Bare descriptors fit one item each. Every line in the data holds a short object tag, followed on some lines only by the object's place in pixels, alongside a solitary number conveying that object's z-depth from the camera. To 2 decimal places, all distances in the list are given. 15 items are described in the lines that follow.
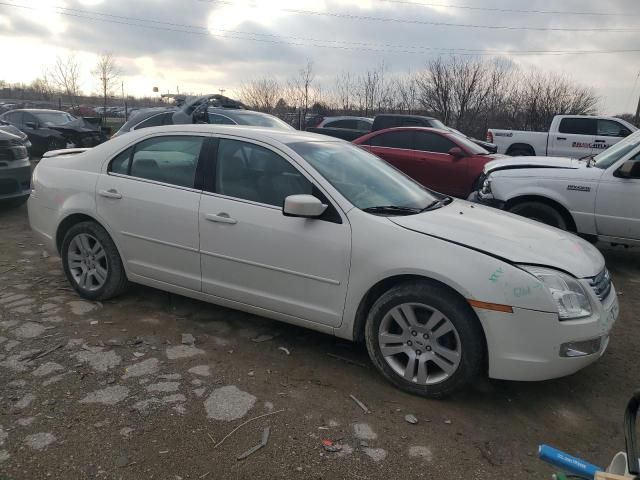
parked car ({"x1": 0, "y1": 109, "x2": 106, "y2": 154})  14.80
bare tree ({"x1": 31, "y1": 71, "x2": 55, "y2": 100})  43.39
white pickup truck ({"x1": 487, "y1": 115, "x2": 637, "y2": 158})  13.49
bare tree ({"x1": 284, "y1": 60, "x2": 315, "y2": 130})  31.00
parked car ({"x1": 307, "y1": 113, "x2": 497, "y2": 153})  13.66
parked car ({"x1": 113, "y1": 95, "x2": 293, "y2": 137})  8.73
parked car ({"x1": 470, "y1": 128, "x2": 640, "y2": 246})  5.75
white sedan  2.97
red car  9.13
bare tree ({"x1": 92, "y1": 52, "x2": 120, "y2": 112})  37.12
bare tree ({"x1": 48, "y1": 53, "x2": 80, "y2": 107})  37.62
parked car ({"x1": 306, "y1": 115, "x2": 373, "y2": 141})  15.60
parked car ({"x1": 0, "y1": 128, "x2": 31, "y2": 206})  7.29
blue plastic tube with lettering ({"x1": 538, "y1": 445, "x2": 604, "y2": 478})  1.56
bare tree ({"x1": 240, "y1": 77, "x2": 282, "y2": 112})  30.78
